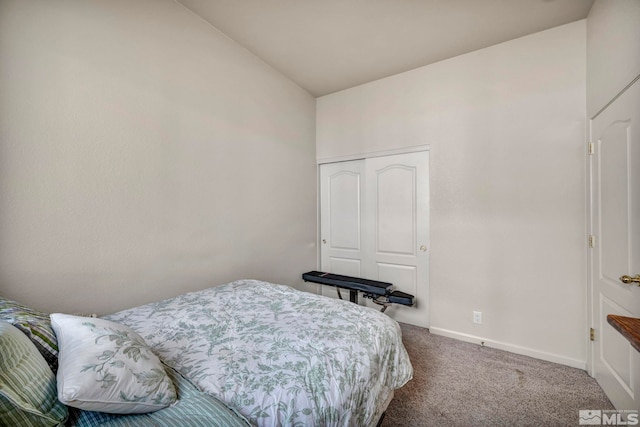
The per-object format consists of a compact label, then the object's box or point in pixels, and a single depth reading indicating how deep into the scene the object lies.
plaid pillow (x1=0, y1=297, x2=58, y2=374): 0.84
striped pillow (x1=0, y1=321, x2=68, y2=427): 0.57
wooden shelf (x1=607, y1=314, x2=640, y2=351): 0.81
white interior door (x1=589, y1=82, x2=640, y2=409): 1.46
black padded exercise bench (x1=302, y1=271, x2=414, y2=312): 2.54
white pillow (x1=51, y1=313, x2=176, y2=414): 0.69
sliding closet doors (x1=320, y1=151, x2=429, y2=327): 2.92
